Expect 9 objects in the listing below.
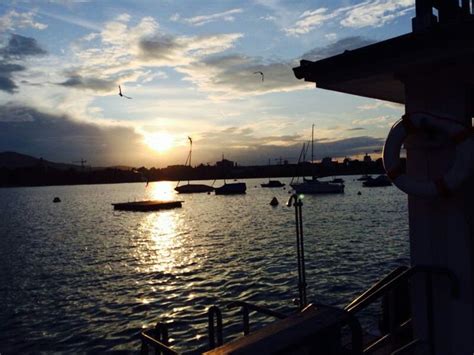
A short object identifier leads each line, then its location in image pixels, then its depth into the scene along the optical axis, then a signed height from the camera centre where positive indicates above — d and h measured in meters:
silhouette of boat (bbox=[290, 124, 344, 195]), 95.25 -2.09
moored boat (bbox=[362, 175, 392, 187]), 138.62 -1.89
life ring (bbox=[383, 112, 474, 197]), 4.40 +0.25
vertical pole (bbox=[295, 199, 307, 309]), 7.48 -2.17
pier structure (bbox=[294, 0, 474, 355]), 4.55 +0.19
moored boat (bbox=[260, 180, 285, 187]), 164.14 -1.97
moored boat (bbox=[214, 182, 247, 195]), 119.06 -2.49
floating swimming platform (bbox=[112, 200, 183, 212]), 74.38 -4.38
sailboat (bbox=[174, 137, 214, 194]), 132.75 -2.36
